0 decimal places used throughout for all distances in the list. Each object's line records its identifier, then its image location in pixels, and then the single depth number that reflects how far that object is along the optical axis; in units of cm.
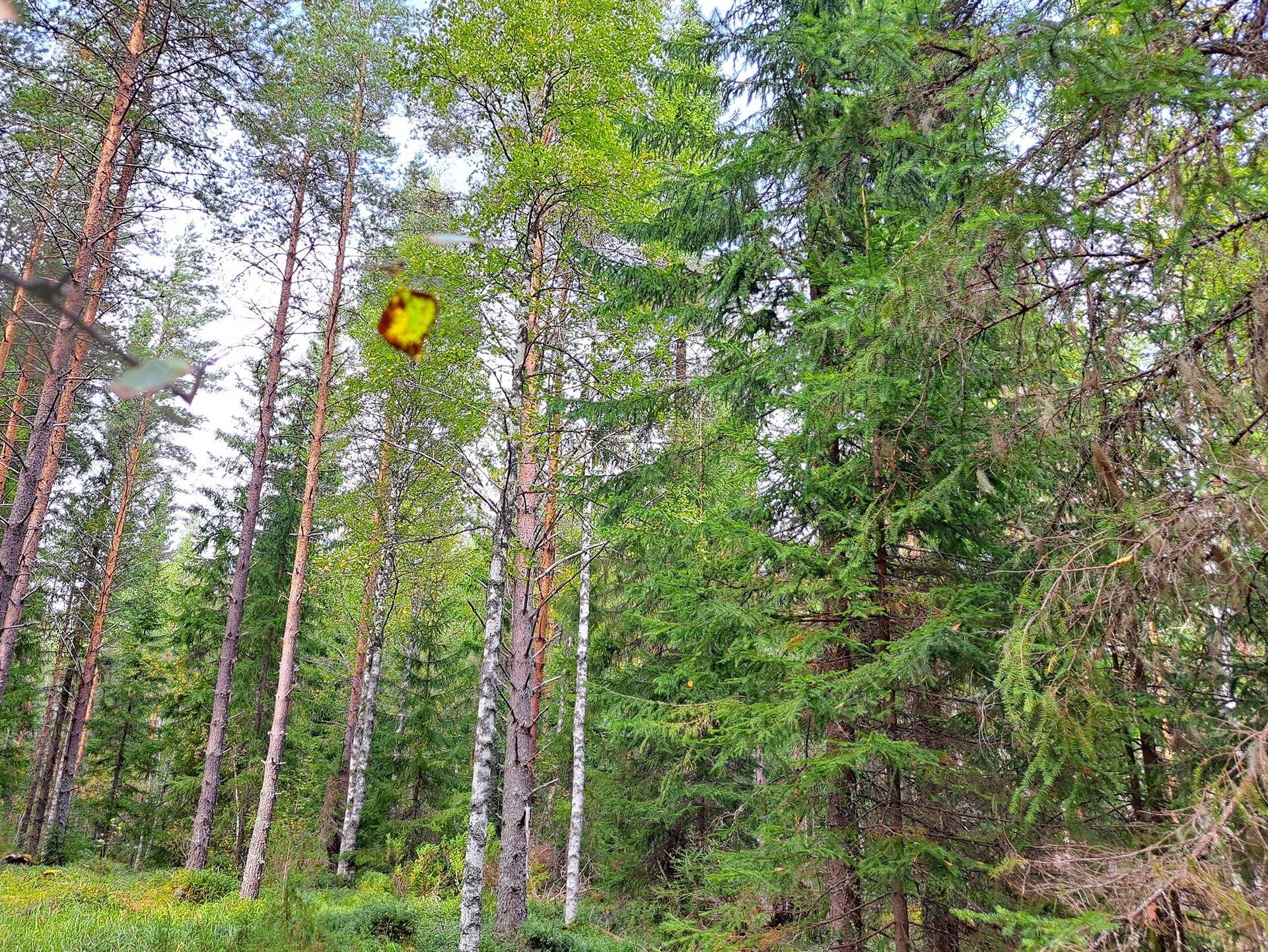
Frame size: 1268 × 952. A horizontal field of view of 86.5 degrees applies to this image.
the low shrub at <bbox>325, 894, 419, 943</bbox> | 703
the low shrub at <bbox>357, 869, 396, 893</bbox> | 1058
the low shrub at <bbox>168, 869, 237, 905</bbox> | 863
